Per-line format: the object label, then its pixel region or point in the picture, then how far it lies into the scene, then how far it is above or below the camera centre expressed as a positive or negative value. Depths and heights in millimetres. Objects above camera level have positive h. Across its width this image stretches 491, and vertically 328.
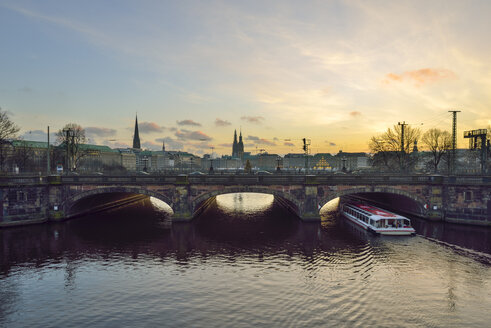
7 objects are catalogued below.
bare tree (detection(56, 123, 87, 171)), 92788 +10946
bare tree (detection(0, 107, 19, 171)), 65062 +8739
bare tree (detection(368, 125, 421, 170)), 90000 +6620
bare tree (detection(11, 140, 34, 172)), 87650 +2437
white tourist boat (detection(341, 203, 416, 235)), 43303 -8737
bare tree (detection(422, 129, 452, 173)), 93688 +8293
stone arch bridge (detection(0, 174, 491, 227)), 50500 -3792
